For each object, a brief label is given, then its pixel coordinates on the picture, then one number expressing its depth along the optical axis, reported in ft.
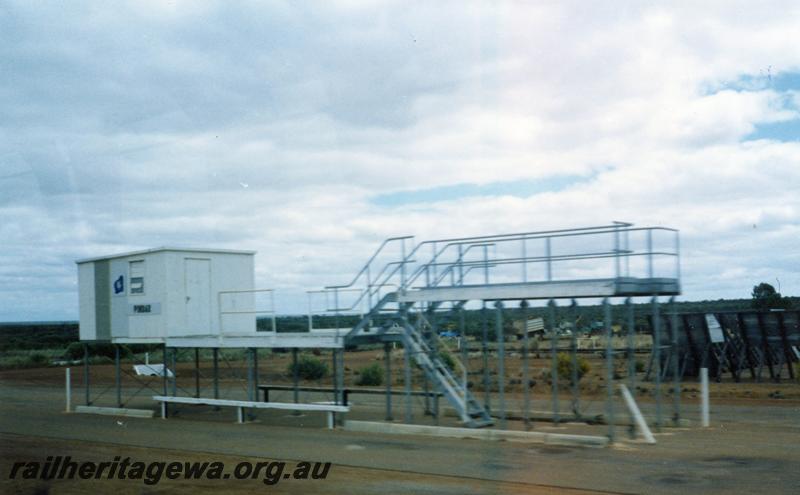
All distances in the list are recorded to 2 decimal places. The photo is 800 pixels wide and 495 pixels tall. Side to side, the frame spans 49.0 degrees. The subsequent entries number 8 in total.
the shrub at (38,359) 203.78
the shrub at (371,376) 135.23
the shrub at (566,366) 121.80
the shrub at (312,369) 148.77
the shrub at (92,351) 213.60
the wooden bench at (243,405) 69.27
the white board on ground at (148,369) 125.08
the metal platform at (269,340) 71.15
